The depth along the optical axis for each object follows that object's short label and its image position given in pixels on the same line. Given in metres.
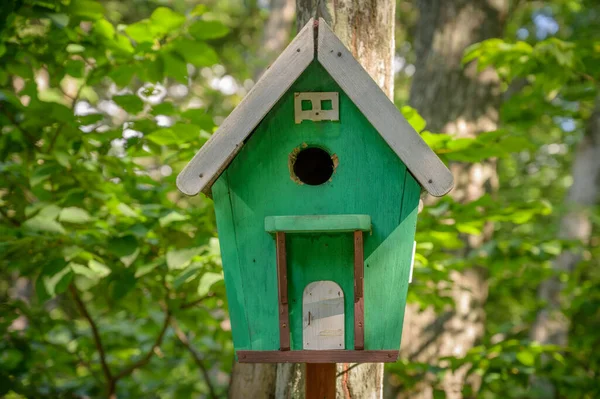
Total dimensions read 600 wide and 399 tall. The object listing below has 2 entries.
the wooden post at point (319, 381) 1.65
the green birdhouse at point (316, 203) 1.53
